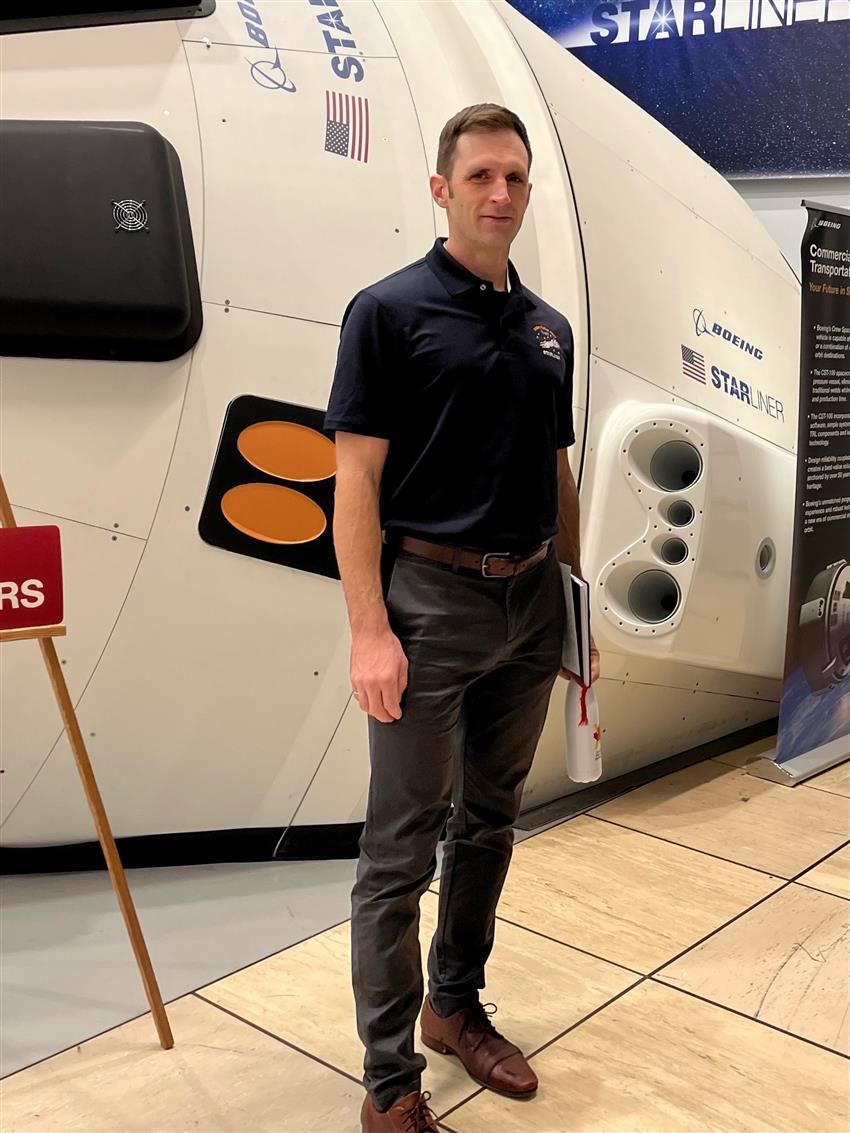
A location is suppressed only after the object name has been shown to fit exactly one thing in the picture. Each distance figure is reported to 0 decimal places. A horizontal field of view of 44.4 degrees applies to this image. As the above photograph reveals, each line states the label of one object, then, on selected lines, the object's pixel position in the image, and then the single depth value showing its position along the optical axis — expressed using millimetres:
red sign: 1841
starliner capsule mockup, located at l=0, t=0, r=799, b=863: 2404
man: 1561
